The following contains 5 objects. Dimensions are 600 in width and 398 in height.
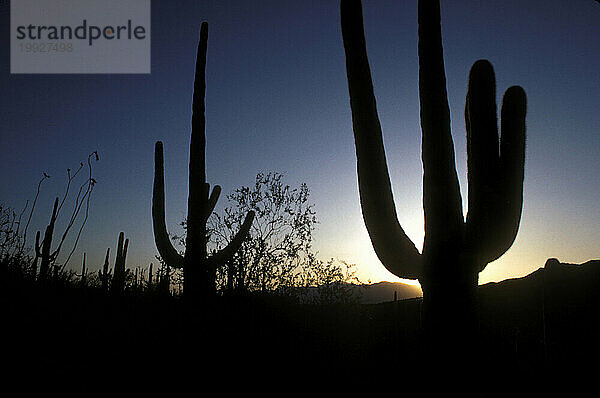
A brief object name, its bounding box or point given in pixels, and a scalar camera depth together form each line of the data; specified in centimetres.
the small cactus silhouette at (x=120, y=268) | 967
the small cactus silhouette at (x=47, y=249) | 1112
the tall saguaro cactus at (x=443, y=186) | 361
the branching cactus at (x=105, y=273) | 921
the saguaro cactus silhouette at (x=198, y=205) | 724
